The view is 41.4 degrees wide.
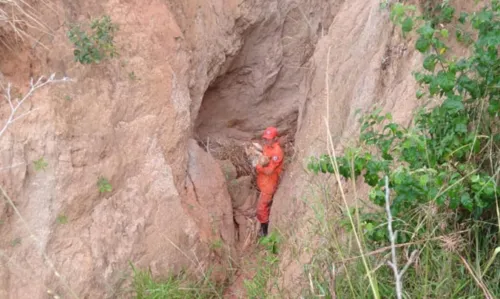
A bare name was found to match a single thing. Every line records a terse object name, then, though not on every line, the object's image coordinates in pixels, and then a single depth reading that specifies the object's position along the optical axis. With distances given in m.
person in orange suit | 6.14
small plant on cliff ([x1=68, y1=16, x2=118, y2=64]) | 4.50
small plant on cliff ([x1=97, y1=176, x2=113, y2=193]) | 4.54
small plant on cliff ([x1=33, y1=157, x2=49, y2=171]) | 4.23
